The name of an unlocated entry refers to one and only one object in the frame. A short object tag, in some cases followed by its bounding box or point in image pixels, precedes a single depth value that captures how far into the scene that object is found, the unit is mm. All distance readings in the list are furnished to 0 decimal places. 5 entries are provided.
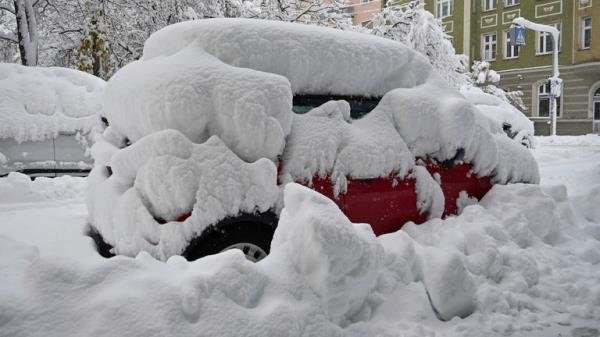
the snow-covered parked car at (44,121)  6840
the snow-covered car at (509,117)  13328
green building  21547
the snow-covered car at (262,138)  3008
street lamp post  21688
